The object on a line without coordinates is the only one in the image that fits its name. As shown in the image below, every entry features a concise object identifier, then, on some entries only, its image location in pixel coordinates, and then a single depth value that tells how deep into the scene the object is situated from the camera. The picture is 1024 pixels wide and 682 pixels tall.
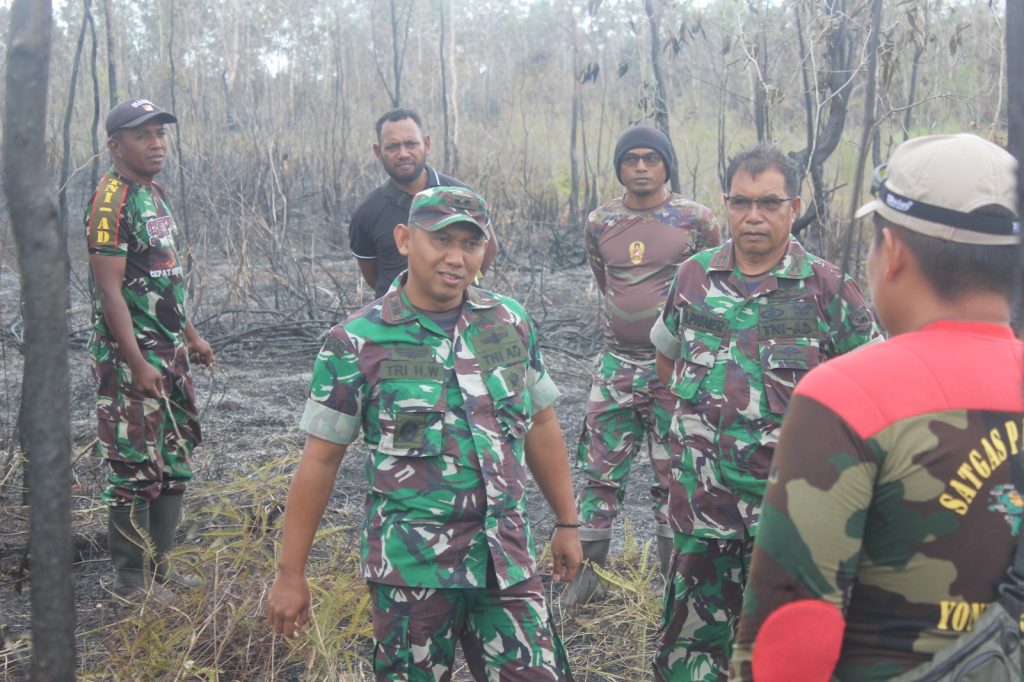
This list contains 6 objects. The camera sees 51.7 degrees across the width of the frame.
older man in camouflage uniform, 2.89
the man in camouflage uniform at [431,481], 2.42
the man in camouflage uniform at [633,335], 4.18
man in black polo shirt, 4.53
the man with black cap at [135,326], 3.84
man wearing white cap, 1.38
